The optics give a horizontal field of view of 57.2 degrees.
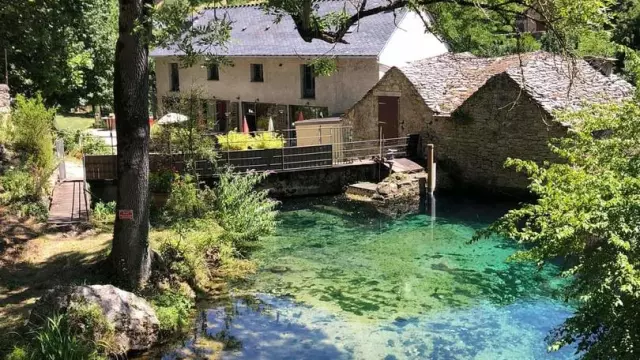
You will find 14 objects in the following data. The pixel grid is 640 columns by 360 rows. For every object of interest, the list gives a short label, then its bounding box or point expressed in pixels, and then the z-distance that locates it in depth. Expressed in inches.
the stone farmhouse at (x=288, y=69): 1066.7
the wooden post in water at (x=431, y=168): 877.2
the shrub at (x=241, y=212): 587.8
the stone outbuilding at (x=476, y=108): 814.5
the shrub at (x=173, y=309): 396.2
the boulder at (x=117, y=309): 343.9
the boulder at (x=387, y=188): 849.6
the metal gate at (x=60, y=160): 682.8
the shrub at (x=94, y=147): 850.8
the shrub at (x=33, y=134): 631.2
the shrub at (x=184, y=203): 605.7
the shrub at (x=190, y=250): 471.8
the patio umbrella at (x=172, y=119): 682.8
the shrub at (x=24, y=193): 550.3
